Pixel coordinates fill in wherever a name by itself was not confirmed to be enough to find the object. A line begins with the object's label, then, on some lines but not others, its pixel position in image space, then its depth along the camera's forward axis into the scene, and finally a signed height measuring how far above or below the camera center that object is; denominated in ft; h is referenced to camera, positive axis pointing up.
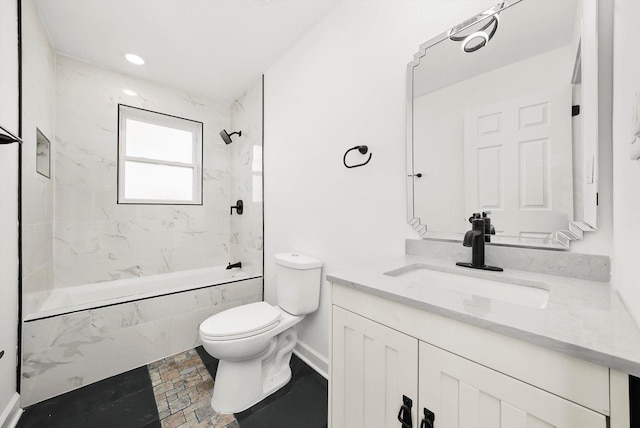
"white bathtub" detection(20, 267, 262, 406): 5.04 -2.63
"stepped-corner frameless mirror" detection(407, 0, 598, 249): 2.91 +1.21
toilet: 4.67 -2.34
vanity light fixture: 3.45 +2.53
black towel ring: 4.82 +1.23
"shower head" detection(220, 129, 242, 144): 9.23 +2.77
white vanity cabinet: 1.56 -1.23
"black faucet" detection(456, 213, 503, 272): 3.25 -0.35
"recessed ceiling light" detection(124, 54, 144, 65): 7.20 +4.42
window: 8.37 +1.95
